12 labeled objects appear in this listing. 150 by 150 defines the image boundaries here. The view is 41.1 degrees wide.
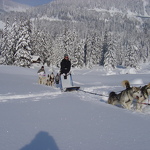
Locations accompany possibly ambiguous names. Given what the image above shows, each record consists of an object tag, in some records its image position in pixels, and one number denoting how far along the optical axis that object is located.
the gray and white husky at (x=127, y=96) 7.39
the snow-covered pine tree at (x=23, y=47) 34.88
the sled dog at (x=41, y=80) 15.73
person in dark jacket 10.98
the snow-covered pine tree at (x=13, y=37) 39.75
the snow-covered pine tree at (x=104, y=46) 77.00
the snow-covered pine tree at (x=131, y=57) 66.94
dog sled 11.16
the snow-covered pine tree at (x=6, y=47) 42.59
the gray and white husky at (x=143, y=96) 7.35
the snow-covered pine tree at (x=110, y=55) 60.00
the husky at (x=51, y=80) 15.87
